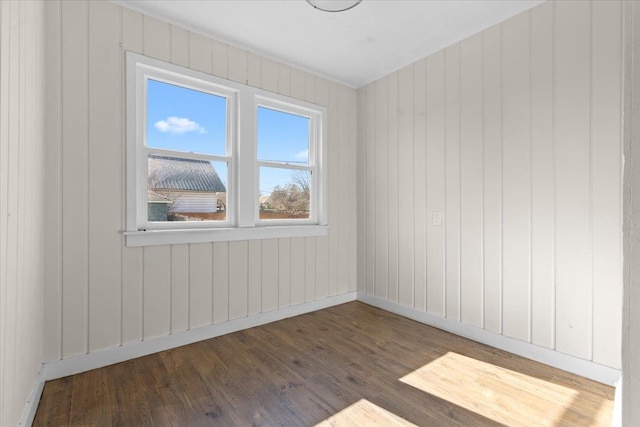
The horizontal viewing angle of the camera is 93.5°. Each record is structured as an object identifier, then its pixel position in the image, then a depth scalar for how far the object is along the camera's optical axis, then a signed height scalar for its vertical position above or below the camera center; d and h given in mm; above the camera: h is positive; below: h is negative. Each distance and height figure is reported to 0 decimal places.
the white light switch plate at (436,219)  2951 -57
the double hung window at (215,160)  2432 +507
